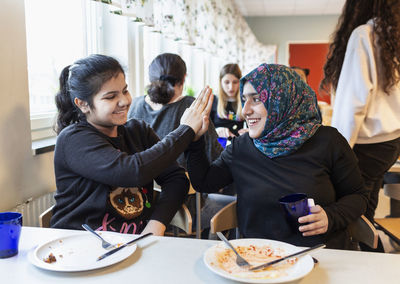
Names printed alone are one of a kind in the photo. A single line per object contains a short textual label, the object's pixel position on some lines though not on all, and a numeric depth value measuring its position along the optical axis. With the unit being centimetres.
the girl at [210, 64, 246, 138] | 349
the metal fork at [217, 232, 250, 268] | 84
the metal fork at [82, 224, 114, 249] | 93
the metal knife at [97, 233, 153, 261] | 87
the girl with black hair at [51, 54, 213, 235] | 117
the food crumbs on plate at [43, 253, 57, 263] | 86
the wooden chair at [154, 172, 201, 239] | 193
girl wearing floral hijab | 127
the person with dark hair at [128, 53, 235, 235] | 219
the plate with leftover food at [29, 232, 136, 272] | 83
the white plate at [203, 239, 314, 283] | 77
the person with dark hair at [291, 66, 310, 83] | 295
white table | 79
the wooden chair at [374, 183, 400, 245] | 167
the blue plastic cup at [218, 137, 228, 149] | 268
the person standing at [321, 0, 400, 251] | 167
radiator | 154
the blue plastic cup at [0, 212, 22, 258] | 88
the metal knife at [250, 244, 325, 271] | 82
